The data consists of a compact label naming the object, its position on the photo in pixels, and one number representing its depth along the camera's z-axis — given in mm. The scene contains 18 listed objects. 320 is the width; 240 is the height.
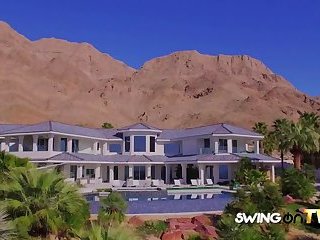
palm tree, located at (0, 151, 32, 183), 16438
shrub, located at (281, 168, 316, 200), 30625
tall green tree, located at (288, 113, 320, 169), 40375
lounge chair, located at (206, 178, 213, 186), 40716
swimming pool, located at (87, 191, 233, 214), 24547
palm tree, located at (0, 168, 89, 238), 12719
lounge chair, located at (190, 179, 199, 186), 40550
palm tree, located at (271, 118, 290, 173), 40500
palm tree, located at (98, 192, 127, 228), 22650
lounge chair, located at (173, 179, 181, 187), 40291
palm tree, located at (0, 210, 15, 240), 8330
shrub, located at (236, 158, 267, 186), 35125
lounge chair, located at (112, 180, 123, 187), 41388
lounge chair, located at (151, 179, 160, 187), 41250
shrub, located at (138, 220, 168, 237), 22391
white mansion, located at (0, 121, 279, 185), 41312
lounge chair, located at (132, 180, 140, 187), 41122
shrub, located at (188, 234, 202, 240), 20259
